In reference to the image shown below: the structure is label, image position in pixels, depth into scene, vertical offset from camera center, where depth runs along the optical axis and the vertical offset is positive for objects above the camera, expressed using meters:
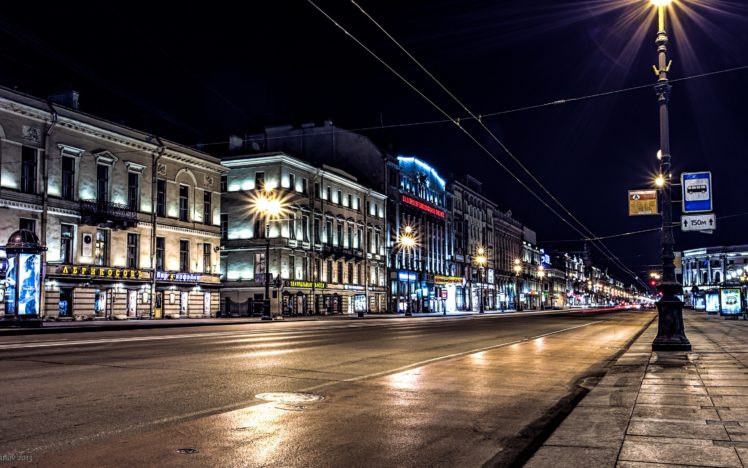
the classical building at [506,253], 133.62 +5.40
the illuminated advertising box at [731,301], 50.69 -2.00
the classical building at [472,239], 108.18 +7.16
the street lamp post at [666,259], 16.84 +0.44
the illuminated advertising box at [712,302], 67.12 -2.84
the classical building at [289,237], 59.88 +4.31
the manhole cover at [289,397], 8.75 -1.54
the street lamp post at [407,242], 66.00 +4.34
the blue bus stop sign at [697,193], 17.39 +2.16
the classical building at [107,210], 39.34 +5.06
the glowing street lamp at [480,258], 86.41 +2.79
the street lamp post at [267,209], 44.72 +5.09
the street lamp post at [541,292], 166.68 -3.64
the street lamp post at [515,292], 144.73 -3.03
